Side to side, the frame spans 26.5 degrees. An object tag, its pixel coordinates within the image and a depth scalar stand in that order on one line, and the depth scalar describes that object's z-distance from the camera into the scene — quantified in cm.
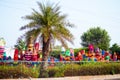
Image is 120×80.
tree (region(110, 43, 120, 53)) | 5117
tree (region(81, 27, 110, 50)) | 7675
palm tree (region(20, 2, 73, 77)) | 2161
